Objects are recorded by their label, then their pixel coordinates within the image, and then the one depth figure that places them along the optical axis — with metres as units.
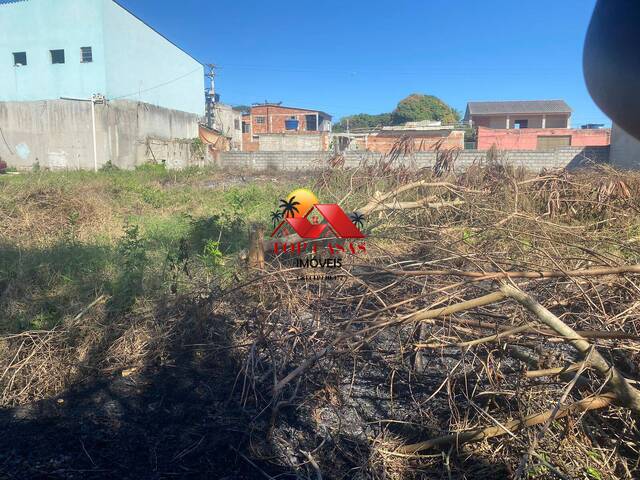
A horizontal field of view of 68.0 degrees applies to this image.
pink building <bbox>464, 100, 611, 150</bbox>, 25.20
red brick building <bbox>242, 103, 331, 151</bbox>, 36.62
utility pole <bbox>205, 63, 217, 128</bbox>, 28.55
